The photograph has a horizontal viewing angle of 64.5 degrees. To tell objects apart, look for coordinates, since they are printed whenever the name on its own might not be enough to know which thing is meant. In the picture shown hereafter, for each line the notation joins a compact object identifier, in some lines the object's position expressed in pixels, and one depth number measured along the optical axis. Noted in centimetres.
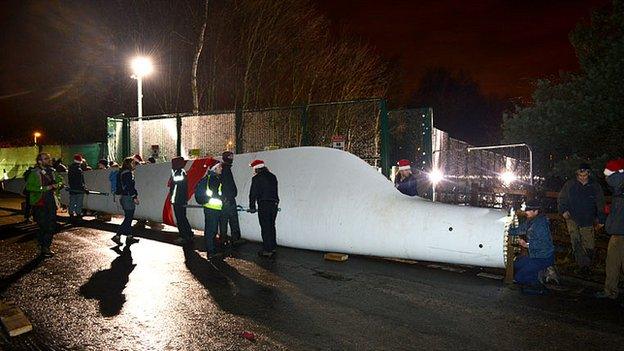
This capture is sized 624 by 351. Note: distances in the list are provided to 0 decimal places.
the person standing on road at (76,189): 1448
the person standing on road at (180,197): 1052
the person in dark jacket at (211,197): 943
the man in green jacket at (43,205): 916
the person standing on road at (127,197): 1059
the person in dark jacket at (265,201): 921
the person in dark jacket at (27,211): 1395
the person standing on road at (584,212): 820
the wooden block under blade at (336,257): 879
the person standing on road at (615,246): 652
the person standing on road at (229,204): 973
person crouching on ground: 695
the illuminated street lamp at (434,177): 1117
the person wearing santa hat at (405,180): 934
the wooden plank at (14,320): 502
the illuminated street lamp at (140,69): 1658
